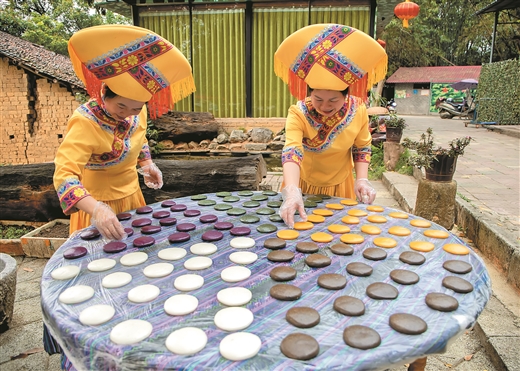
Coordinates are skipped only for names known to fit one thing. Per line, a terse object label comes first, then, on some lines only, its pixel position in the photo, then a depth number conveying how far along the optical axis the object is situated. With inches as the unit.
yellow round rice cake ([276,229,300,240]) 57.4
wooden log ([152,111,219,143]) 293.9
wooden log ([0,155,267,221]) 132.2
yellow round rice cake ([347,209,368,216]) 68.6
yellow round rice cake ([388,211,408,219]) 67.5
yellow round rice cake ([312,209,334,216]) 68.8
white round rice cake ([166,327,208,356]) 32.0
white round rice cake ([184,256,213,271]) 47.7
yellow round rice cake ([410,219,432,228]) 62.4
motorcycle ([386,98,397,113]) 315.9
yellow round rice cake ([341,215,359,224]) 64.0
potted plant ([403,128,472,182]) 138.2
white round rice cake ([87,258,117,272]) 47.6
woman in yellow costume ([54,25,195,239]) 57.7
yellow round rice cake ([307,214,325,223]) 65.1
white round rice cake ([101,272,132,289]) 43.2
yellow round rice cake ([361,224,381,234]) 59.5
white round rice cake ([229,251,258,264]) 49.4
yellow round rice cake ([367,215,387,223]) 64.9
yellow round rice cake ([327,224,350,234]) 59.8
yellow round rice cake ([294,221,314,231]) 61.3
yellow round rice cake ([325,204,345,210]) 72.6
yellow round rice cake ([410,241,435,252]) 52.1
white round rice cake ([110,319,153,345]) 33.4
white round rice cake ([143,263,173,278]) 45.8
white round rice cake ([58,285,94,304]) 39.9
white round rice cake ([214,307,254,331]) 35.2
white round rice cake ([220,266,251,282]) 44.6
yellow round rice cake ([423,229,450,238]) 57.0
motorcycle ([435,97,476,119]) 695.1
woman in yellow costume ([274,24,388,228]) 66.6
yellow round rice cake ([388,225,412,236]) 58.4
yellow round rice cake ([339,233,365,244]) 55.4
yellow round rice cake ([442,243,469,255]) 50.6
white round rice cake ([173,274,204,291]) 42.6
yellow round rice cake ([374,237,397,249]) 53.7
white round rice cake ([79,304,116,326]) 36.2
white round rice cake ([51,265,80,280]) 45.4
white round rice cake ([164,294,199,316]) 37.7
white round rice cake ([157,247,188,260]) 50.7
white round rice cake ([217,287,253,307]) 39.5
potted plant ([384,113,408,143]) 264.5
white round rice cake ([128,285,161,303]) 40.1
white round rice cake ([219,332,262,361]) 31.3
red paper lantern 312.2
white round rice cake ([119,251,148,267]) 49.2
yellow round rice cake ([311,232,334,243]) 56.1
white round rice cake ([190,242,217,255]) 52.4
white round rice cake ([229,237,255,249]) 54.5
